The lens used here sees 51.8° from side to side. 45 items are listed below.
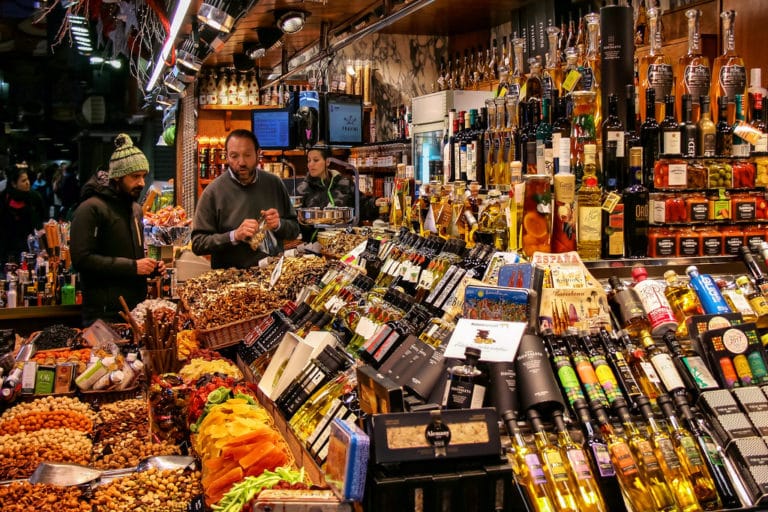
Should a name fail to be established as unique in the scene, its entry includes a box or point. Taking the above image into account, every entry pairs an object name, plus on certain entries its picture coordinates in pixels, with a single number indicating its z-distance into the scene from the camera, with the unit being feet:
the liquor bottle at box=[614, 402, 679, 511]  6.15
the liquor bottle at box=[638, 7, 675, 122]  9.52
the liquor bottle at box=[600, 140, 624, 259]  8.88
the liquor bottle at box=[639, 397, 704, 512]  6.13
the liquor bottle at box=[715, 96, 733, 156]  9.74
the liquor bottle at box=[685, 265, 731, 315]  7.76
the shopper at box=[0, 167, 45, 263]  31.14
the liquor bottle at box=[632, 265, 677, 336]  7.55
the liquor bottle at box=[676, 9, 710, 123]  9.98
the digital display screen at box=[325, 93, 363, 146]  26.02
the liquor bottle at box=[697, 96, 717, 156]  9.54
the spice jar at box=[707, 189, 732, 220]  9.70
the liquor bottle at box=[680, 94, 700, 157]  9.32
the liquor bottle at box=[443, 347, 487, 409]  6.52
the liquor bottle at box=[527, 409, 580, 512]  6.07
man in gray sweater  16.92
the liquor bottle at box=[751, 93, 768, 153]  9.82
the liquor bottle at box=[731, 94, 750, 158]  9.69
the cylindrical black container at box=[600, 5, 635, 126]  9.66
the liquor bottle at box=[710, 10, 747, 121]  10.20
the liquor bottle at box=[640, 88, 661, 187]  9.27
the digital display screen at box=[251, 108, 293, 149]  27.02
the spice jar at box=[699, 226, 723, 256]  9.68
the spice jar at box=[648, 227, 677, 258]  9.37
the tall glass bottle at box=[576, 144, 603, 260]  8.52
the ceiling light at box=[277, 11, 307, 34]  21.85
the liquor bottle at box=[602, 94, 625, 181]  8.98
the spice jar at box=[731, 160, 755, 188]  9.78
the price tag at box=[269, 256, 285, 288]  13.82
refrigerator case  20.88
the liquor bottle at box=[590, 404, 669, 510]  6.14
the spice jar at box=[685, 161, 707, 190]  9.56
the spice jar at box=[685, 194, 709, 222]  9.50
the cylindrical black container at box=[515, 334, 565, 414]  6.57
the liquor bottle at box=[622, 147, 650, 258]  9.09
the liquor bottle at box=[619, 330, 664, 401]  6.93
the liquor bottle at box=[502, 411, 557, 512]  6.04
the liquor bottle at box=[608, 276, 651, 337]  7.71
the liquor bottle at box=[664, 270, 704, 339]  7.95
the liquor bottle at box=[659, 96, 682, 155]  9.21
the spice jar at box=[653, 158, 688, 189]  9.29
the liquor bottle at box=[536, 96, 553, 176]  9.23
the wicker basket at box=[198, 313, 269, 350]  12.59
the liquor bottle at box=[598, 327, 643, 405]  6.77
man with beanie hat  15.94
